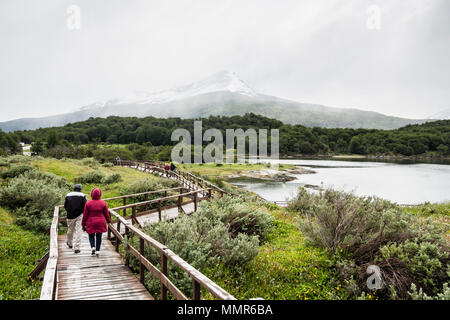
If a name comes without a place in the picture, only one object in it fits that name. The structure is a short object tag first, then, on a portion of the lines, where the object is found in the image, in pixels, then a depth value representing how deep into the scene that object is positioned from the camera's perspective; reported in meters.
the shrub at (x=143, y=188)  16.08
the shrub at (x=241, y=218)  10.06
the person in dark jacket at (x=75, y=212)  7.44
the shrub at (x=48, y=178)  15.20
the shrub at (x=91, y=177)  19.91
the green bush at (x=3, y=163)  18.70
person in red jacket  7.05
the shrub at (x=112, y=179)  20.61
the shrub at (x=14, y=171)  16.12
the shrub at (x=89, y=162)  33.62
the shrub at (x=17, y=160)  20.80
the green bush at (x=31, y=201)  9.97
